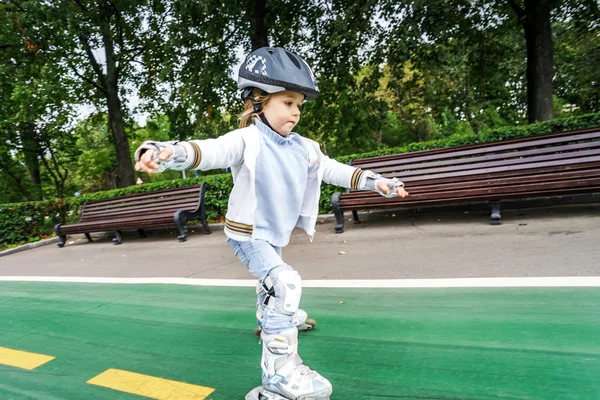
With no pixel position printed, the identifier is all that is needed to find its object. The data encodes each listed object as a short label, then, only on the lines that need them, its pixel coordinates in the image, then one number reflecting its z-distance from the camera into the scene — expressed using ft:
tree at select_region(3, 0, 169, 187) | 40.47
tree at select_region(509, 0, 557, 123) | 31.45
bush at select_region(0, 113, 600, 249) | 22.15
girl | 6.45
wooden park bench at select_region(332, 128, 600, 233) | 17.40
